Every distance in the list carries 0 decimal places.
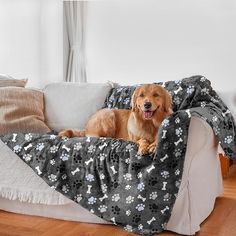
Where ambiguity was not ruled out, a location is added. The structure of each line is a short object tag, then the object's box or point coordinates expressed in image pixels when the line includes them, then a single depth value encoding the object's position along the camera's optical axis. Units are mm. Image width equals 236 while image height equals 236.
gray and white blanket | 2092
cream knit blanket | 2389
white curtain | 4496
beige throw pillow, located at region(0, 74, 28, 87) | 3111
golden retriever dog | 2270
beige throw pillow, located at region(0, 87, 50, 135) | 2766
